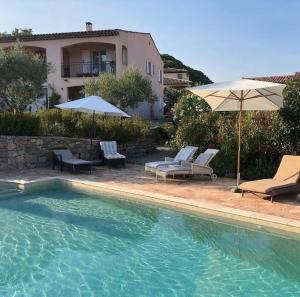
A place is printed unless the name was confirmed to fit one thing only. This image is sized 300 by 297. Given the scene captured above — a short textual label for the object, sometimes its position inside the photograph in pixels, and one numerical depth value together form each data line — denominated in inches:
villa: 930.8
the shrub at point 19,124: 454.4
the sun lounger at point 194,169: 372.8
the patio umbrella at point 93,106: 440.5
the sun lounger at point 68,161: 413.7
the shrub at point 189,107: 496.4
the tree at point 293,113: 385.2
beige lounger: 290.4
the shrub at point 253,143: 386.4
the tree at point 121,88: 689.8
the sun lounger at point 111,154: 461.2
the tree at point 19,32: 1568.8
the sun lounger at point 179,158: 395.2
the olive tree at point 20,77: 518.3
